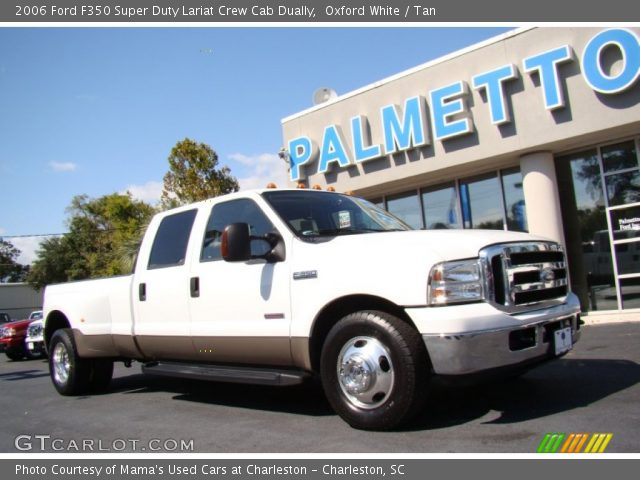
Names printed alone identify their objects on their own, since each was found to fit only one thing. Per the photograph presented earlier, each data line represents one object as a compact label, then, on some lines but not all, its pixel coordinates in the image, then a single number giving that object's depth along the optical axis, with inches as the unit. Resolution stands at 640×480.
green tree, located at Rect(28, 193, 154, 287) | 1576.0
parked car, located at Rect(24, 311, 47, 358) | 517.5
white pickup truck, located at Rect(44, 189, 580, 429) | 143.6
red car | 597.9
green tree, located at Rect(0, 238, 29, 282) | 2822.3
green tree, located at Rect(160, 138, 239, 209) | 888.9
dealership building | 428.5
